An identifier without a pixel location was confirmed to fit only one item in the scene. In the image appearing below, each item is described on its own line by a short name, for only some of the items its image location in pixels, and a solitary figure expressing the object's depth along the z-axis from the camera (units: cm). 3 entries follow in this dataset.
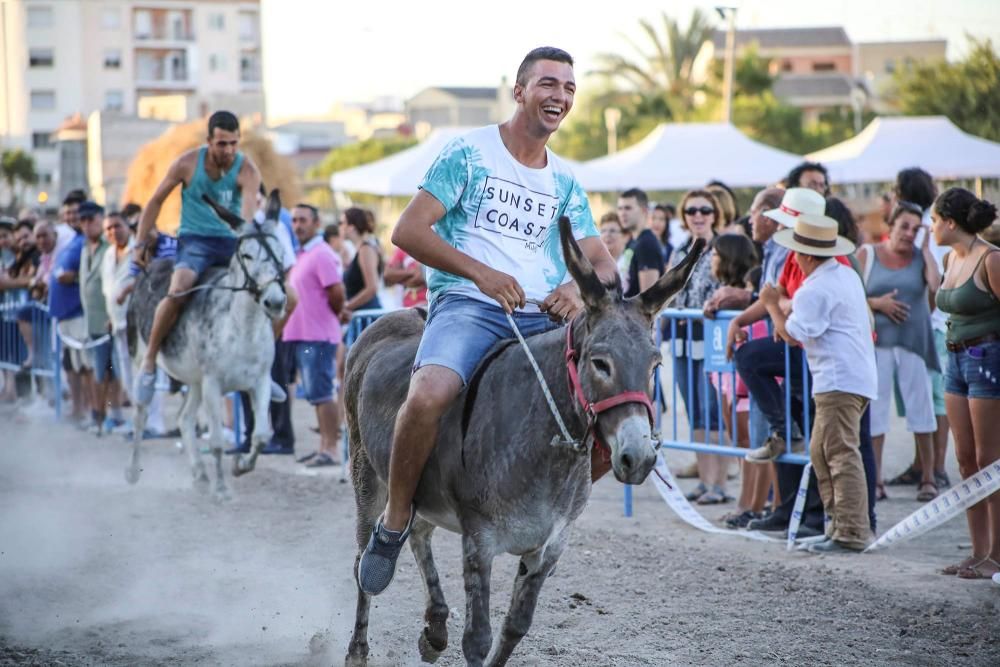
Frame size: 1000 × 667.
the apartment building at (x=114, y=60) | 9406
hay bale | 3503
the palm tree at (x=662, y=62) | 6256
